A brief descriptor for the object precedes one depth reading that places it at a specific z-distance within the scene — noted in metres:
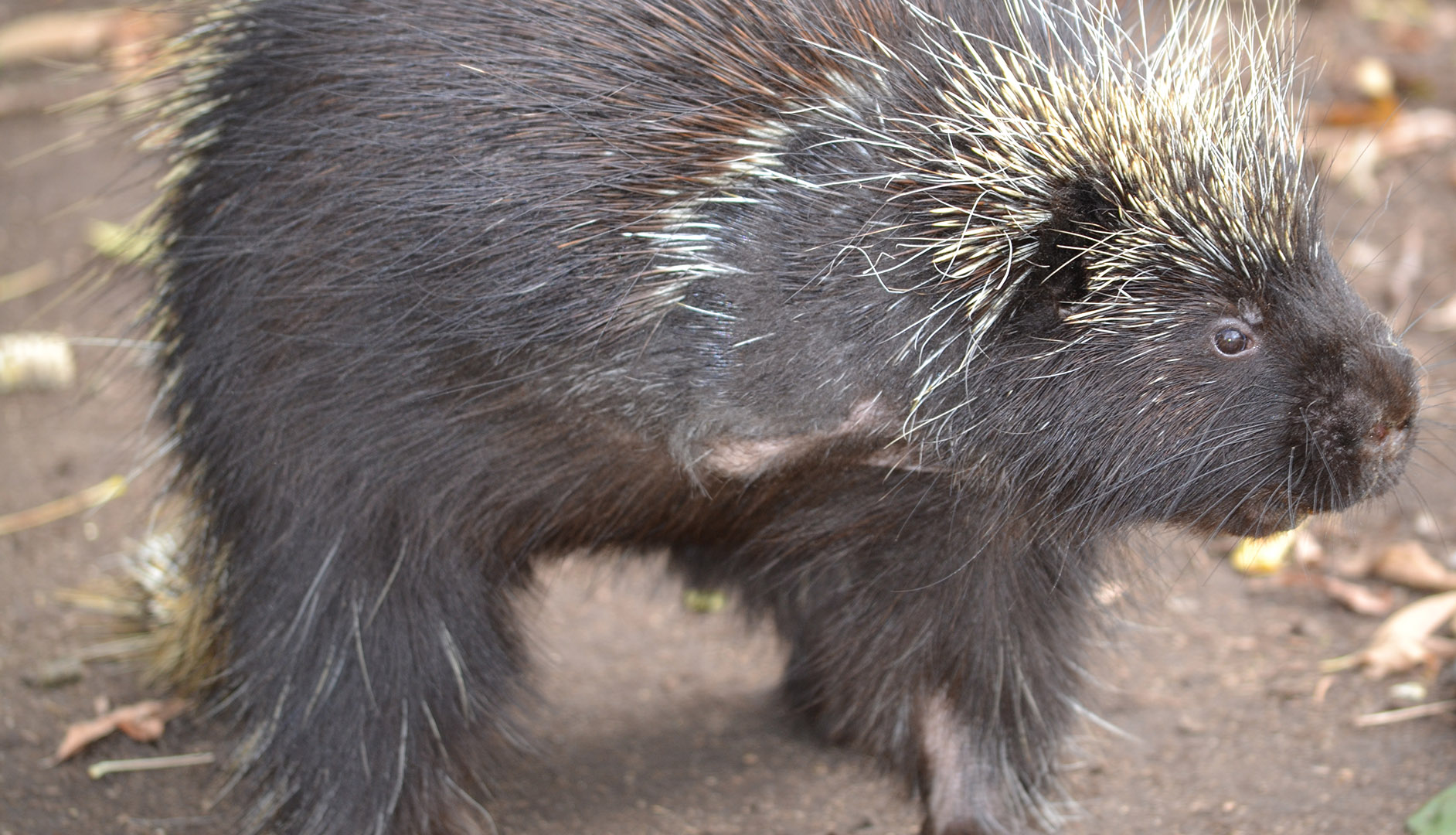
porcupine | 2.45
